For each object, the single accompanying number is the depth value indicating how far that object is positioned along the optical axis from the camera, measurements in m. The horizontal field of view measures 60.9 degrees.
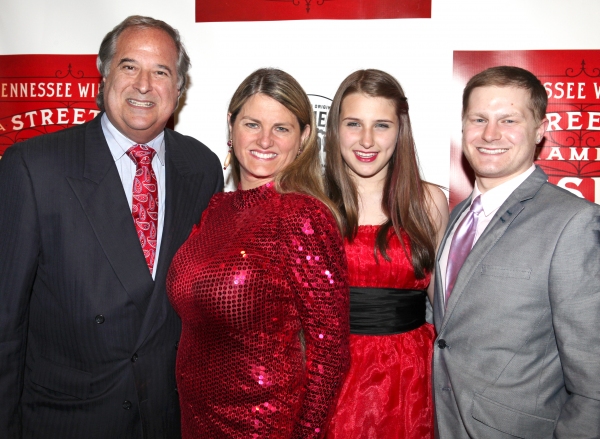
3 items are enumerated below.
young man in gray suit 1.37
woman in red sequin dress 1.42
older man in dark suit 1.61
